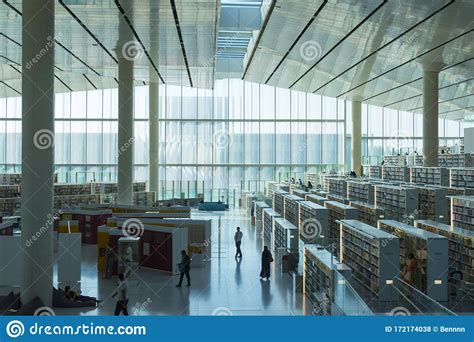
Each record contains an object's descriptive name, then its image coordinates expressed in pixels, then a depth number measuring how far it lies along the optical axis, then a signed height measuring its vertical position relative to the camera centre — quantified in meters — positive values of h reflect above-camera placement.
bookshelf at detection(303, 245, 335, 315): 10.09 -1.91
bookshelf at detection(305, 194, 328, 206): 21.80 -0.72
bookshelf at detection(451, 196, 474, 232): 14.99 -0.85
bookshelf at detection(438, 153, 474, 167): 27.42 +1.10
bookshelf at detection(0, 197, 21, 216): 25.67 -1.14
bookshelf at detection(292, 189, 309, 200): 25.87 -0.56
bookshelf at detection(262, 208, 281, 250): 19.75 -1.65
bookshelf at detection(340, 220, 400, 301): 11.42 -1.66
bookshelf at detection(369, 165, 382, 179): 33.86 +0.63
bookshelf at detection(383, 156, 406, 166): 35.00 +1.38
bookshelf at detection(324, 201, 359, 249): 17.85 -1.12
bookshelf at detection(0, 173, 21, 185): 31.69 +0.12
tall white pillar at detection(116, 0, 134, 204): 23.29 +2.09
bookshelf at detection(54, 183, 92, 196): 28.77 -0.42
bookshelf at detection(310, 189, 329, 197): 25.59 -0.55
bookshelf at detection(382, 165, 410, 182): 27.58 +0.44
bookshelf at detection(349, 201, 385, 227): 17.89 -1.05
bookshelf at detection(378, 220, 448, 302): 11.51 -1.72
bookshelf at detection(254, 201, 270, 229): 24.18 -1.41
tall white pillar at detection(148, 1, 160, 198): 33.56 +2.89
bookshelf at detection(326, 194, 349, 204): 22.00 -0.74
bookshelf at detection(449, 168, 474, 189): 21.11 +0.16
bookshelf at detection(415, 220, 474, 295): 12.33 -1.66
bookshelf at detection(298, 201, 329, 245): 17.42 -1.30
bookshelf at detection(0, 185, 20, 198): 27.50 -0.49
